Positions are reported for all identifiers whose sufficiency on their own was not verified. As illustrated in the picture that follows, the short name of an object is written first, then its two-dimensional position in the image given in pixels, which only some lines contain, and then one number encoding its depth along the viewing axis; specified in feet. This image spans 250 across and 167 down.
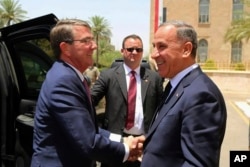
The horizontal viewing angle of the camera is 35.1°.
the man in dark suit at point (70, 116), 7.07
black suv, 10.62
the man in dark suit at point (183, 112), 6.17
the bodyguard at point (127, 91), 12.01
